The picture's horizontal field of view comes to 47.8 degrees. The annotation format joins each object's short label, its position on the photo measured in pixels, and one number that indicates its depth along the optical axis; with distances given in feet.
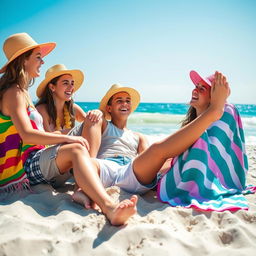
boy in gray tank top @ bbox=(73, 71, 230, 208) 8.73
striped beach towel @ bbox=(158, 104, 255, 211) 8.86
